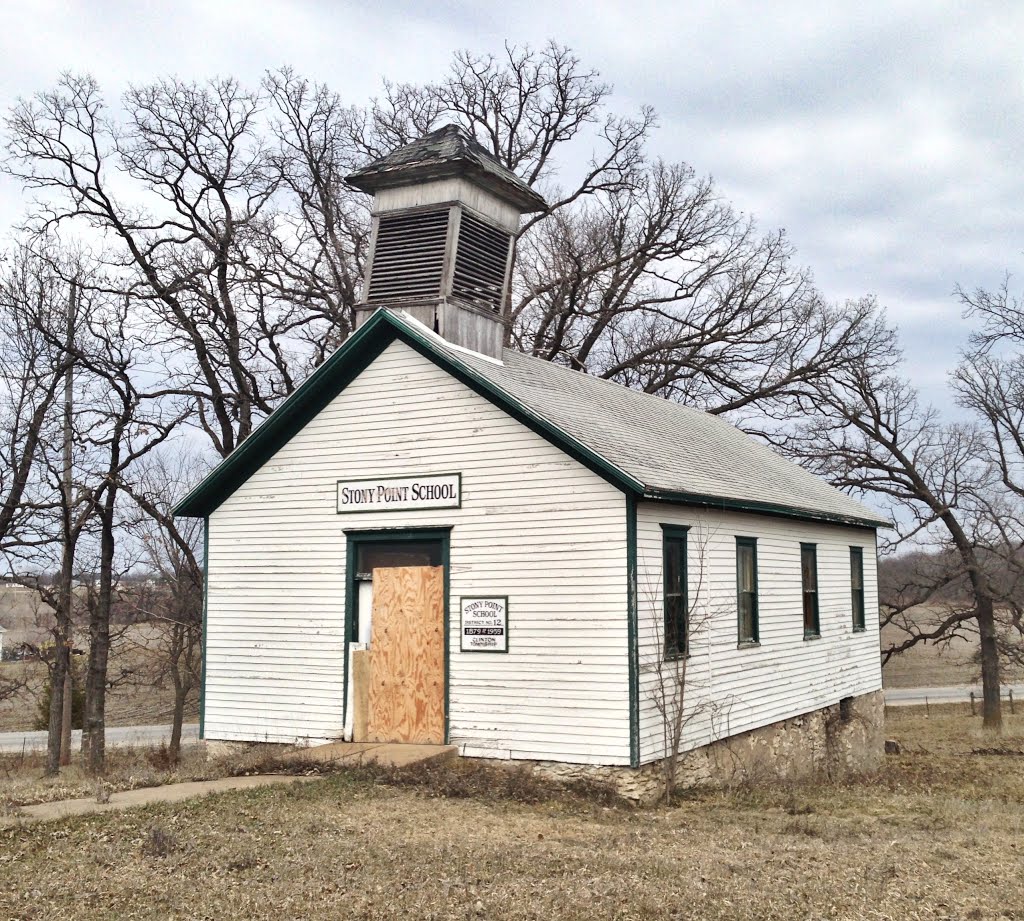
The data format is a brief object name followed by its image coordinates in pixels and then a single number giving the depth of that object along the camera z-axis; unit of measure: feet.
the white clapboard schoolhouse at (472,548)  42.83
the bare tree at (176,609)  102.82
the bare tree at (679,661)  42.88
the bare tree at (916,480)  107.45
